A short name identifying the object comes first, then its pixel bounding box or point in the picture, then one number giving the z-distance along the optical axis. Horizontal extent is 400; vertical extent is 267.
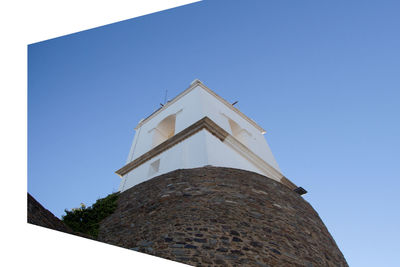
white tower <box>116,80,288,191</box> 7.03
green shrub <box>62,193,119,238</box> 5.76
